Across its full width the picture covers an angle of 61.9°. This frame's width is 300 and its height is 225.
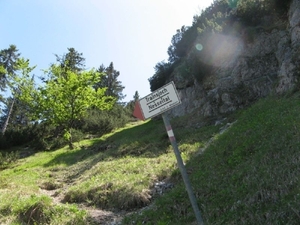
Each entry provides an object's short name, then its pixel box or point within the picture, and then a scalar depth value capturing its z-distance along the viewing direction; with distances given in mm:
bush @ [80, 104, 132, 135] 31750
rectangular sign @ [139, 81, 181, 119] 4180
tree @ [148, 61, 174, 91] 34656
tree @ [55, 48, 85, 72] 40119
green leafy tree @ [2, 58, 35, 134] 25297
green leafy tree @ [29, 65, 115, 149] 23969
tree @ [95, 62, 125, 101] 54144
